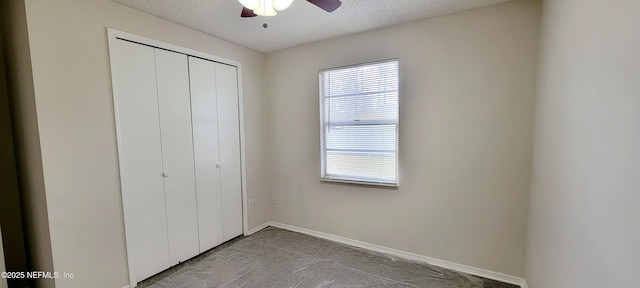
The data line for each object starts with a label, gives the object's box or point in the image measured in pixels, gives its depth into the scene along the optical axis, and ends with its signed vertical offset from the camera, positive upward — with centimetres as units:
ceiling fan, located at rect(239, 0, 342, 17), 151 +79
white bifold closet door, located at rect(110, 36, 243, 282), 211 -25
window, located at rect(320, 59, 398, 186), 262 +3
